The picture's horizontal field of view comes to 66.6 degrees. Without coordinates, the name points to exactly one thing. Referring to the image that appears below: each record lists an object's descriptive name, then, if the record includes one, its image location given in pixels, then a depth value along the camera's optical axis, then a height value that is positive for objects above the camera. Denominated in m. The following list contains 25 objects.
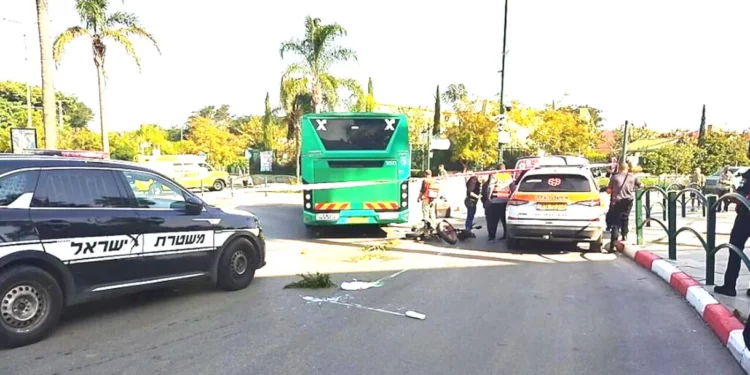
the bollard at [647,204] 12.52 -1.08
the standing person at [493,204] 13.20 -1.17
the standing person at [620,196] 11.28 -0.82
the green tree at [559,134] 35.91 +1.26
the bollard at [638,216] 11.24 -1.21
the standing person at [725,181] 19.07 -0.83
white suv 10.74 -1.02
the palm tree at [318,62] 30.53 +4.85
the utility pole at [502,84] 21.51 +2.78
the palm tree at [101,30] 19.38 +4.19
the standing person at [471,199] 14.19 -1.14
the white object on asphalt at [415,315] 6.30 -1.81
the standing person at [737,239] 6.52 -0.96
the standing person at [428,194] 14.65 -1.08
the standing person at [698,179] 21.90 -0.93
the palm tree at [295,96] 30.77 +2.99
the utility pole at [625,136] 15.35 +0.52
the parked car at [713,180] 24.27 -1.09
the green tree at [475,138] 34.12 +0.92
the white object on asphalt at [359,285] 7.88 -1.87
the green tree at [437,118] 44.74 +2.84
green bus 13.30 -0.32
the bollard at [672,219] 9.05 -1.02
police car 5.35 -0.95
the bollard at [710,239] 7.00 -1.04
